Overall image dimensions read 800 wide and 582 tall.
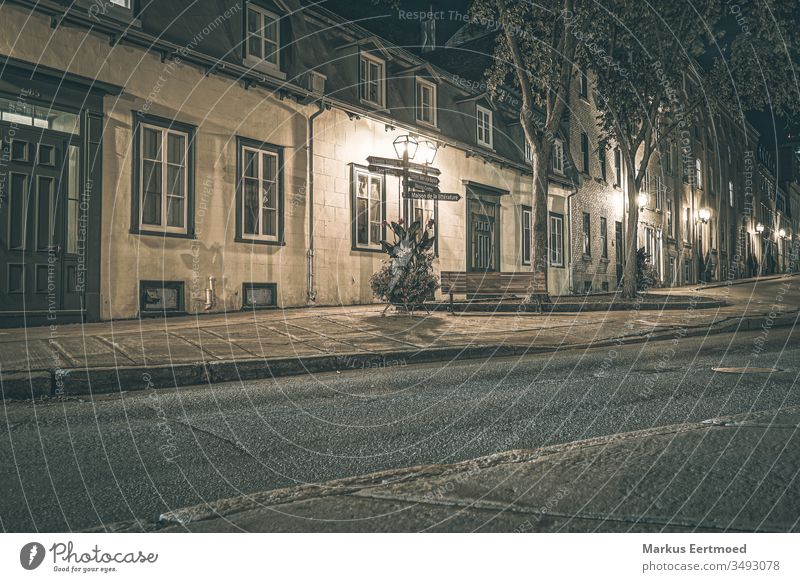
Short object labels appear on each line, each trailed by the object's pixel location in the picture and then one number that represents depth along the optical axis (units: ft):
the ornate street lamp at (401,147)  47.30
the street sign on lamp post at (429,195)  44.50
